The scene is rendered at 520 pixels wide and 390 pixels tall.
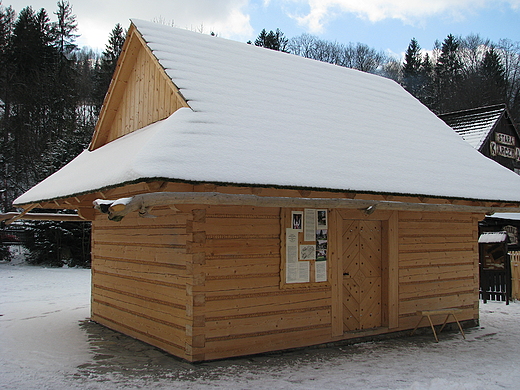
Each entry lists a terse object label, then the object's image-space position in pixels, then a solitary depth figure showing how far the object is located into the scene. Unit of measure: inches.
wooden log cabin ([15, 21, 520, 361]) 273.9
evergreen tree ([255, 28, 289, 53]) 1663.4
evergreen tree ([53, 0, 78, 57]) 1523.1
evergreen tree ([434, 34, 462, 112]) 1724.9
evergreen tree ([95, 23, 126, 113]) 1347.2
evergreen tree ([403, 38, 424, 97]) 2095.1
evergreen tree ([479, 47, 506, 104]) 1659.7
